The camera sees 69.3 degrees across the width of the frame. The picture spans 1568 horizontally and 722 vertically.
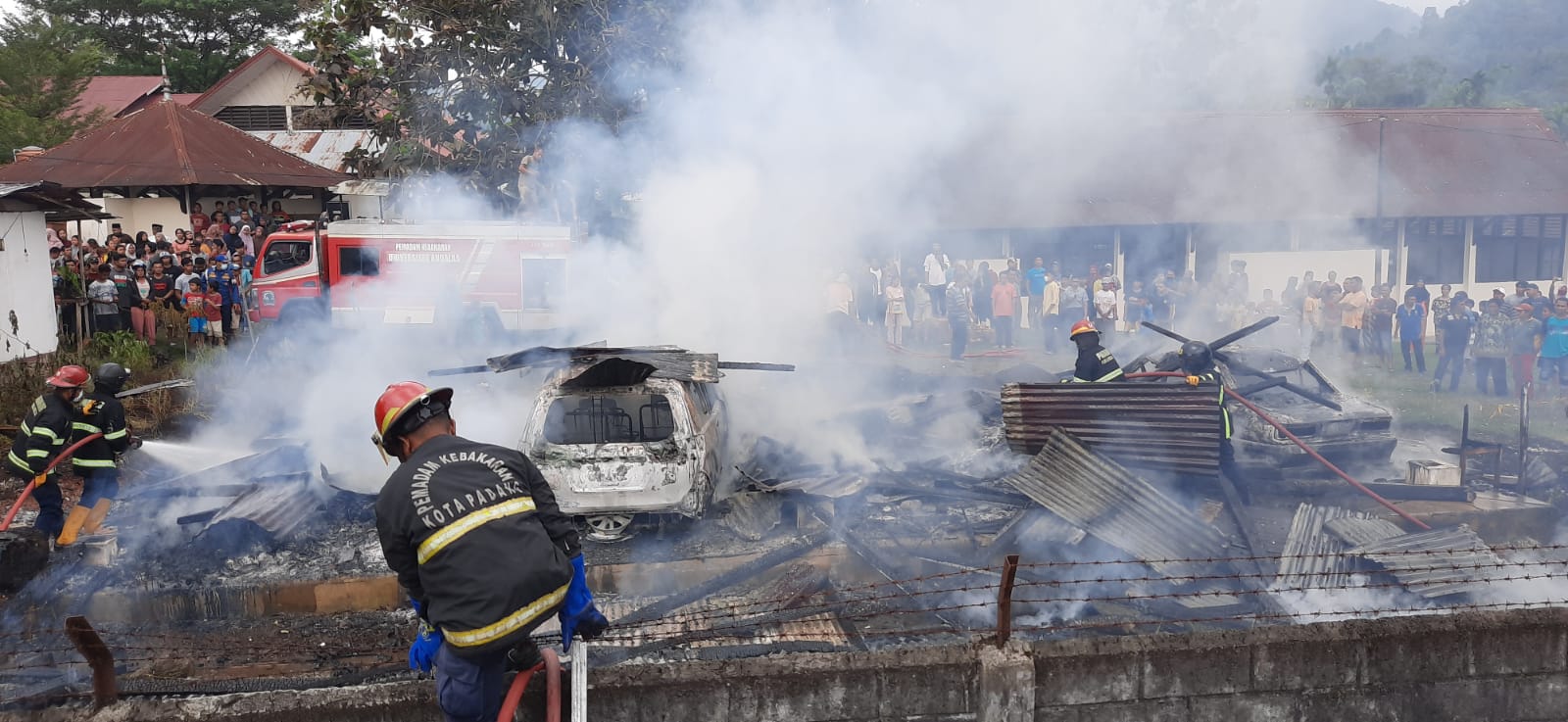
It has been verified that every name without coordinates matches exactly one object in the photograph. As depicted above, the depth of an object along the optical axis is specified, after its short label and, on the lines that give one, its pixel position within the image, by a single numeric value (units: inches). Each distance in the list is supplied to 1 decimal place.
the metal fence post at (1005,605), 171.5
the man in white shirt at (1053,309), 737.0
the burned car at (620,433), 307.0
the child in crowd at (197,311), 605.0
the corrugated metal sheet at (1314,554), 280.2
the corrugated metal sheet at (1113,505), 293.4
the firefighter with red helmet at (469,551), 132.3
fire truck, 629.9
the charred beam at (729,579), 269.5
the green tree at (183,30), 1508.4
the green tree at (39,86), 986.1
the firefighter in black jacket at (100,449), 308.2
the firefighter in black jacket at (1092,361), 367.6
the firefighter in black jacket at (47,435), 298.2
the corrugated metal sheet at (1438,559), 272.5
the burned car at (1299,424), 375.2
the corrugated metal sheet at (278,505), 321.7
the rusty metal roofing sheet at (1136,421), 331.3
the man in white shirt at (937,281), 748.6
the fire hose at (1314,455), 324.2
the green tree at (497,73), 617.6
